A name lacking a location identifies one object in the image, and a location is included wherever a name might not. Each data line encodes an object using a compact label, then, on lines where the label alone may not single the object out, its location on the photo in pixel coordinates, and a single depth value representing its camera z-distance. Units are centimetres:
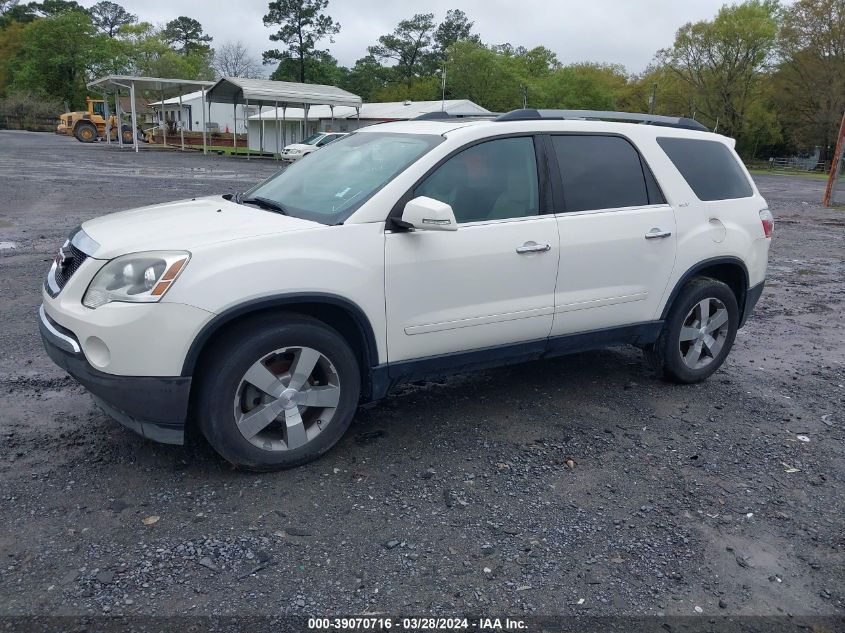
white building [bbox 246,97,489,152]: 4984
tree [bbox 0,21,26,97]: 9101
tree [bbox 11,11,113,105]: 8125
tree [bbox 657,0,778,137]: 6612
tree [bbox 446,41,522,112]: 7206
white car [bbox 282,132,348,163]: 3241
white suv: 338
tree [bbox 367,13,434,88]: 8844
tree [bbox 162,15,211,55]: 11144
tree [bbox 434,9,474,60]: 9212
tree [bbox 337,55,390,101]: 8700
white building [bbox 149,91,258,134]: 6694
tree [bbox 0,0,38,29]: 10156
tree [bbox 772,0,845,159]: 5962
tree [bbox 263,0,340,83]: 7631
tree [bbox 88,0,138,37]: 10812
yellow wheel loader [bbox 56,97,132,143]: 4728
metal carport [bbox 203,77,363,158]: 3429
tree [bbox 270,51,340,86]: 7662
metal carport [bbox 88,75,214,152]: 3588
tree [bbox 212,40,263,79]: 9419
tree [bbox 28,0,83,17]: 9925
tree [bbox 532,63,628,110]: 7556
